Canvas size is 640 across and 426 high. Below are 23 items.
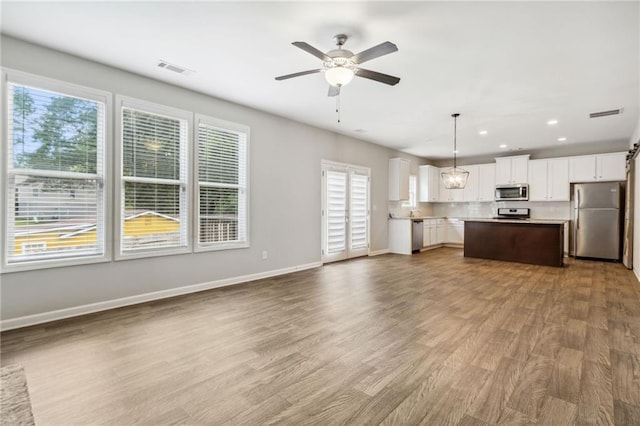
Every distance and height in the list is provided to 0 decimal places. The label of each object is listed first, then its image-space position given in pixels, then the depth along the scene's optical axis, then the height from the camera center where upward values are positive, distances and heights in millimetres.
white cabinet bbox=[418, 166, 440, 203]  9562 +766
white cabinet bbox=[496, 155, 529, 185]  8367 +1097
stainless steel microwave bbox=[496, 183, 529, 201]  8305 +480
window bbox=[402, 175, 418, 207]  9414 +573
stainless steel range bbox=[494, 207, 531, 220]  8695 -83
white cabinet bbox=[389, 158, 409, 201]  8328 +792
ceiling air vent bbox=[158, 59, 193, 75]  3575 +1624
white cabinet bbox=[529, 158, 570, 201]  7812 +776
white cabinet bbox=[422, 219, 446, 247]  8859 -658
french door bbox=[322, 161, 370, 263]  6539 -51
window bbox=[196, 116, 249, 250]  4566 +363
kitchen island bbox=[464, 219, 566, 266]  6416 -657
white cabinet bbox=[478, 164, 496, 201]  8984 +789
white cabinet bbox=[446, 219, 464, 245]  9719 -675
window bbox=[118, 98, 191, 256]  3820 +352
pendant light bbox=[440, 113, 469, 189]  5840 +582
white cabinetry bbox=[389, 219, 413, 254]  8047 -681
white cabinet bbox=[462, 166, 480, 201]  9273 +702
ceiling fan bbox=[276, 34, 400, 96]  2758 +1312
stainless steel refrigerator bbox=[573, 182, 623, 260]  6949 -189
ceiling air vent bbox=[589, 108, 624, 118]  5066 +1607
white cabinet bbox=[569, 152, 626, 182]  7137 +1006
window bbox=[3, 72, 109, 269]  3109 +353
